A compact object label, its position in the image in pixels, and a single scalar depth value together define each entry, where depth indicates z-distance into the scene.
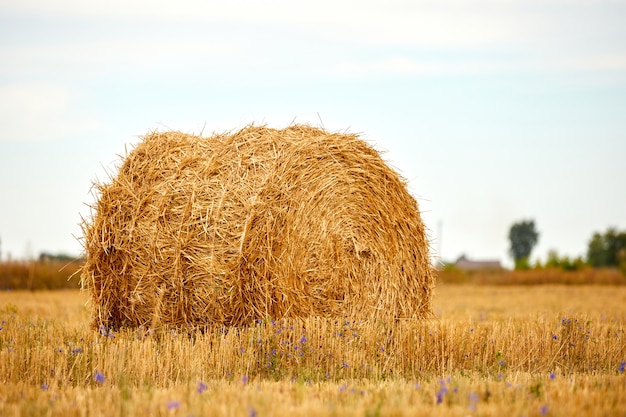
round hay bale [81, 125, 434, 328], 16.80
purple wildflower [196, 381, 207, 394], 11.35
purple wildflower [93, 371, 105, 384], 12.28
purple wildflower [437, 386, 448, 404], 10.98
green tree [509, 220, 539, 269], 199.87
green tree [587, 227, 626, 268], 127.25
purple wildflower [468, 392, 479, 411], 10.10
